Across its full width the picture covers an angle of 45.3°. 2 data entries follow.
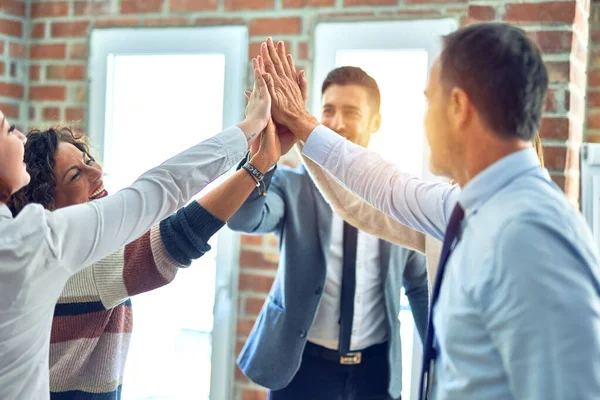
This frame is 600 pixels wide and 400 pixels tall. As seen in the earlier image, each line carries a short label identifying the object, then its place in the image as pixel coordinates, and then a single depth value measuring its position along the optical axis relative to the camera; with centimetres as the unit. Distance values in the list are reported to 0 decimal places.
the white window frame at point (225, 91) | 251
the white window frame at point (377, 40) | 229
